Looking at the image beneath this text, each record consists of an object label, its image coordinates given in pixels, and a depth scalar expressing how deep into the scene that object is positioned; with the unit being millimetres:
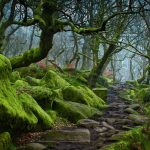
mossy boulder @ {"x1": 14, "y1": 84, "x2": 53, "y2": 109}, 10953
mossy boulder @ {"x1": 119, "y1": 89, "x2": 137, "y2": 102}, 20294
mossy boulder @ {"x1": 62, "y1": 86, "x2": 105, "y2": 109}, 13843
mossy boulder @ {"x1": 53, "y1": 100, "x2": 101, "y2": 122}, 11664
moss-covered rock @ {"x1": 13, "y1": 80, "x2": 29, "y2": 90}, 11350
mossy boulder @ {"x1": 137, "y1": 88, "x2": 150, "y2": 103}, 18067
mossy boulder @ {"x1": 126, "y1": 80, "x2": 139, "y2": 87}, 32803
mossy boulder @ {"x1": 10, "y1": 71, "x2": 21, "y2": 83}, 14191
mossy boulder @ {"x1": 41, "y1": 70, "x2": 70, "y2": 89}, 15513
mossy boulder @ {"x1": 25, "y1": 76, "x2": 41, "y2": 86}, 14964
